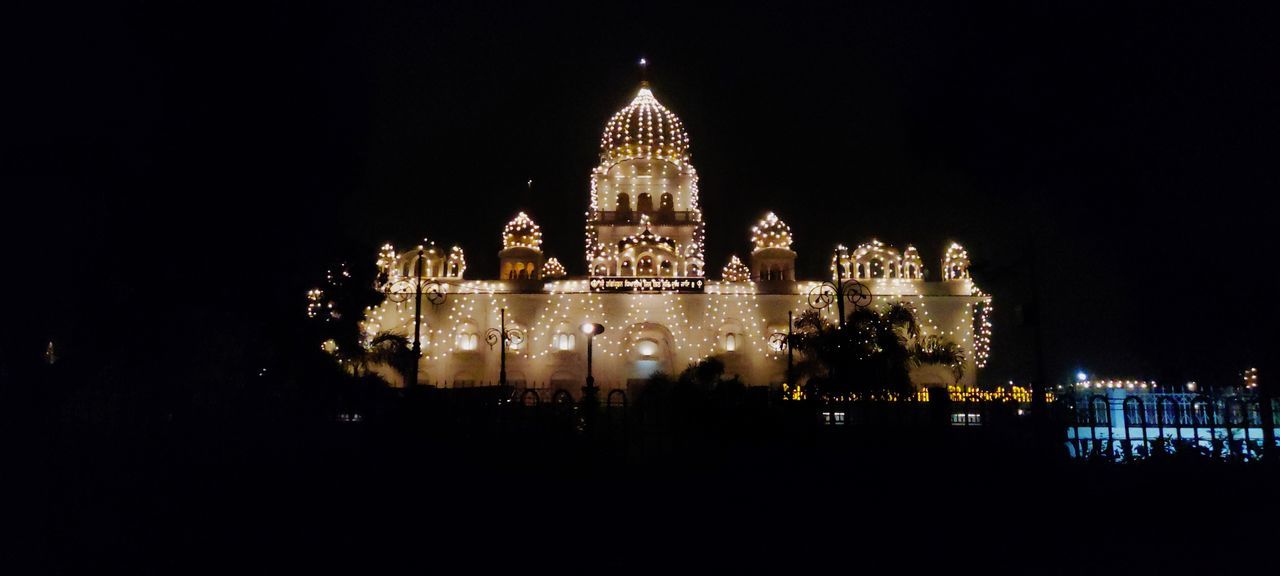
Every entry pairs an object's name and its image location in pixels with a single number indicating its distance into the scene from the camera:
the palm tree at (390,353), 25.28
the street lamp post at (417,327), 21.04
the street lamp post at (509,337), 32.83
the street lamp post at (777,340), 32.93
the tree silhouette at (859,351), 21.98
